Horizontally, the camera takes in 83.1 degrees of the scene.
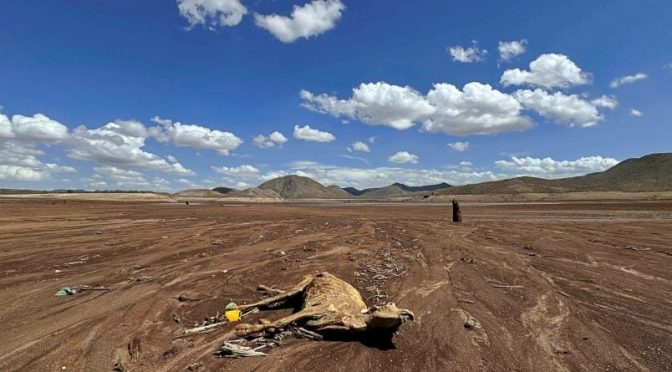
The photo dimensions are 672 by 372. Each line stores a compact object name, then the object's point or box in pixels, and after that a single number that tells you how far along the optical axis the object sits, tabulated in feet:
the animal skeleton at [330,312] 20.17
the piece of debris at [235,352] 19.29
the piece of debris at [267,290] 31.22
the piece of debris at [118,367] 18.33
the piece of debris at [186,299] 29.48
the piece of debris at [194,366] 18.19
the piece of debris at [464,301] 28.68
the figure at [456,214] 101.04
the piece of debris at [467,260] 44.34
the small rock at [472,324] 23.56
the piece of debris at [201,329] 22.57
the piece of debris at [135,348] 19.81
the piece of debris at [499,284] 33.30
